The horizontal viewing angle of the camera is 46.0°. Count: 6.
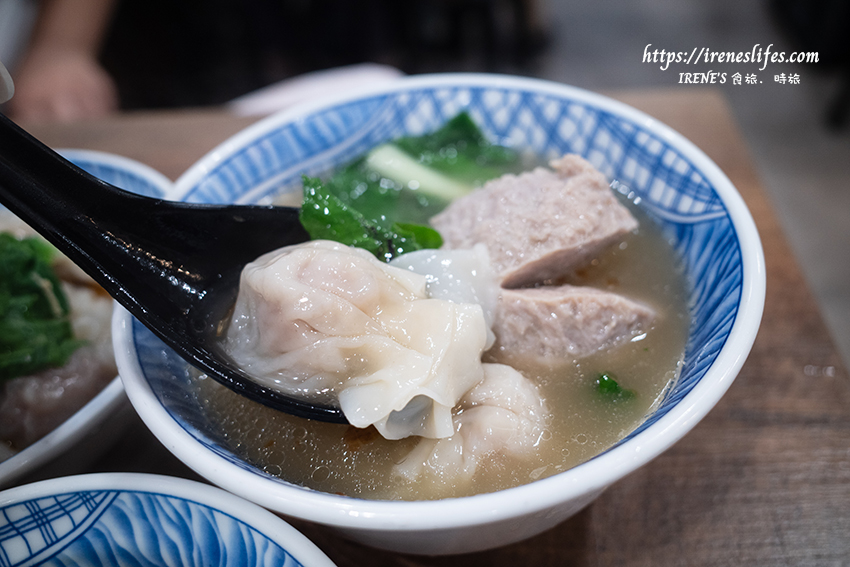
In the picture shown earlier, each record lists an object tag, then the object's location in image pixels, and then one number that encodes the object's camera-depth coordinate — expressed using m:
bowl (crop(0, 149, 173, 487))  0.20
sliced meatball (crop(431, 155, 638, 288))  0.22
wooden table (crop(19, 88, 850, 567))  0.20
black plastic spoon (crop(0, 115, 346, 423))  0.20
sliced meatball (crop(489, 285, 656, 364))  0.22
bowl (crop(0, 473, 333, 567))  0.19
